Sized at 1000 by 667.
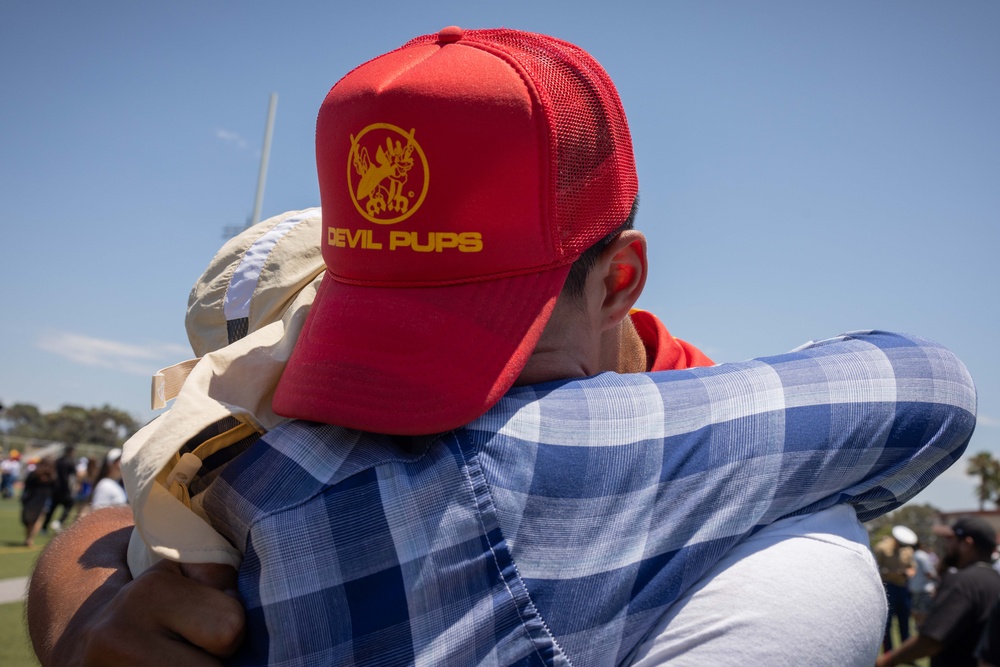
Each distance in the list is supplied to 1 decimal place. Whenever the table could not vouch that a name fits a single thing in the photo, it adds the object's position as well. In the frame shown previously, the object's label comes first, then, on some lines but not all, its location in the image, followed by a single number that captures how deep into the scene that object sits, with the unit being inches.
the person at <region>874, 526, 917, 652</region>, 466.9
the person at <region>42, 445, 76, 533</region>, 679.7
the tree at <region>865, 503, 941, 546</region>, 922.3
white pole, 798.8
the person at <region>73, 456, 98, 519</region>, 794.4
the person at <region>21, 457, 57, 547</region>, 634.8
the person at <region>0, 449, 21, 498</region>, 1199.5
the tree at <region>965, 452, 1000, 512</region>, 1935.3
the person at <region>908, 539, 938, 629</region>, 522.0
